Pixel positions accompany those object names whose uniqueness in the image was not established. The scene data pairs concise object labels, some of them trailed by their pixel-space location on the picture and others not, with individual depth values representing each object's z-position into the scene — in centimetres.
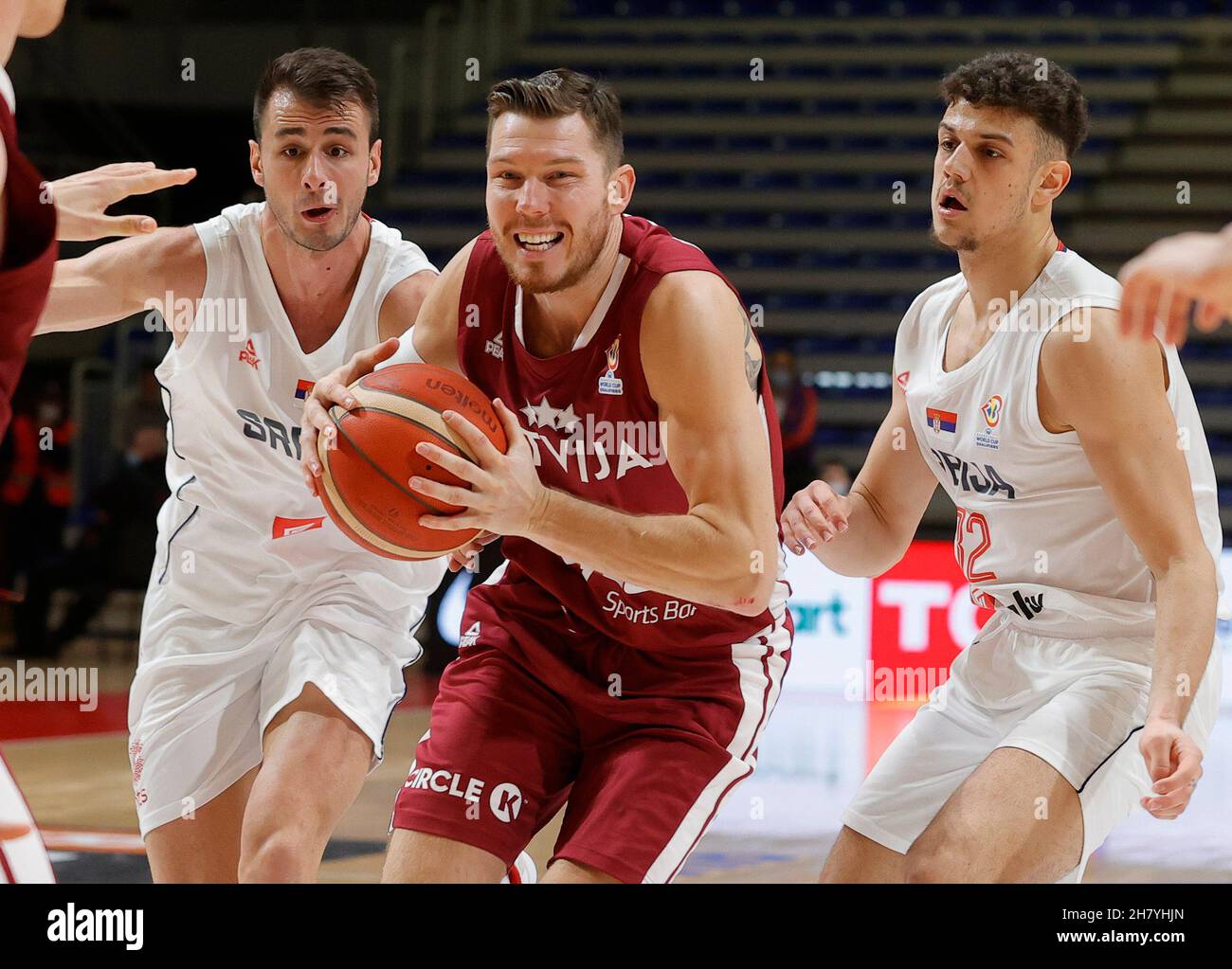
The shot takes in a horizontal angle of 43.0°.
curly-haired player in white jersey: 294
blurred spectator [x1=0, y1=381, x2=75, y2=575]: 1040
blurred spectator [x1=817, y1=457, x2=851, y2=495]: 962
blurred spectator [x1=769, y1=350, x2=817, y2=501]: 1028
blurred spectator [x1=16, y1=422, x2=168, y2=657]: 973
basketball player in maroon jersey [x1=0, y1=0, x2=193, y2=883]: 196
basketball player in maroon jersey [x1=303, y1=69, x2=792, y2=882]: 283
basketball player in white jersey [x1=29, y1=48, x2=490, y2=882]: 363
